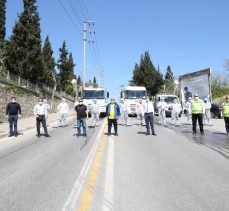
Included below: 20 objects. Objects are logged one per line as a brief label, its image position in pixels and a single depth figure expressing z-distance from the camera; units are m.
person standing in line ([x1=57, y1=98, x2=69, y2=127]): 22.47
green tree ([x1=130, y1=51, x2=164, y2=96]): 85.25
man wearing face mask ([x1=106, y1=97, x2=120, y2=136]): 16.28
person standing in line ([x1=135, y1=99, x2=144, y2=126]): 23.47
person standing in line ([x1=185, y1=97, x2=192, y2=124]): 23.35
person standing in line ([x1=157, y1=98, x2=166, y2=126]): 23.20
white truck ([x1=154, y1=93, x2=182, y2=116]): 36.33
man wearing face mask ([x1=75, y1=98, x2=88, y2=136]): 16.39
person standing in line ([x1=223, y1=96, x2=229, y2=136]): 16.53
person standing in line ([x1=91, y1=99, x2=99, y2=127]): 21.98
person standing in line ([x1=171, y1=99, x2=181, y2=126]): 23.83
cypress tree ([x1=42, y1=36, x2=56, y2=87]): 60.30
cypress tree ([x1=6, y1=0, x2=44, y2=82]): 40.28
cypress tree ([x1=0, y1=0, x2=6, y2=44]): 42.84
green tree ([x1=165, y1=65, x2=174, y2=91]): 91.23
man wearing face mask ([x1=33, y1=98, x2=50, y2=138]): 16.59
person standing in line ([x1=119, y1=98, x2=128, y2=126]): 23.36
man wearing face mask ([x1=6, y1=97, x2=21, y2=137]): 16.44
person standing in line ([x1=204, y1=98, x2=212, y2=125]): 23.67
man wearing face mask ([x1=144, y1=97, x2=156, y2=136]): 16.77
